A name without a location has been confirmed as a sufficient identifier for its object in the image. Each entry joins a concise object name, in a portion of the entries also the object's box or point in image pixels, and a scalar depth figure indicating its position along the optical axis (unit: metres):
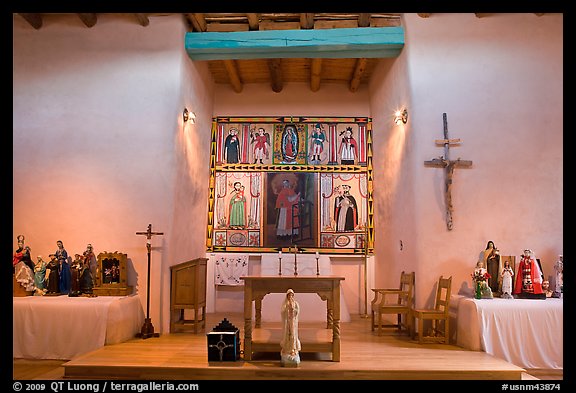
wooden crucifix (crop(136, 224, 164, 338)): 7.85
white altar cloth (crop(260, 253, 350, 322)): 9.90
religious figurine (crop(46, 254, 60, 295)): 7.77
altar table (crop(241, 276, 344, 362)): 6.13
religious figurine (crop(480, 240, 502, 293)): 7.80
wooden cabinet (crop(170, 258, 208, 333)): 8.33
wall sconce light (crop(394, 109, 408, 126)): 8.87
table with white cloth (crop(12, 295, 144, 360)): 7.07
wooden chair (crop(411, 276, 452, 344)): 7.54
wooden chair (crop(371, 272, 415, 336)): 8.16
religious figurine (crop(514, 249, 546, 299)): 7.51
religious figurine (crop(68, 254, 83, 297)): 7.86
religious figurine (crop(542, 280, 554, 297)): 7.67
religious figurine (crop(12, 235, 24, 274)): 7.77
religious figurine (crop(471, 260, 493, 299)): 7.46
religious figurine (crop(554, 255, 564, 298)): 7.67
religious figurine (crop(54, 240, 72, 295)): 7.85
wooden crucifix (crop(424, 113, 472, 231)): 8.10
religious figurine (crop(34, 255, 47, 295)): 7.80
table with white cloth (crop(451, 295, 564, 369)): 6.86
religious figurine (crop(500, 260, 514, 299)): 7.52
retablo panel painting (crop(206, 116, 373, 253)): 11.36
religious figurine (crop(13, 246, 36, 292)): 7.70
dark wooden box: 6.07
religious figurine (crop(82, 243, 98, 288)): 7.92
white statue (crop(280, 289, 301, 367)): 5.87
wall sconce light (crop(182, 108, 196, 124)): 9.12
